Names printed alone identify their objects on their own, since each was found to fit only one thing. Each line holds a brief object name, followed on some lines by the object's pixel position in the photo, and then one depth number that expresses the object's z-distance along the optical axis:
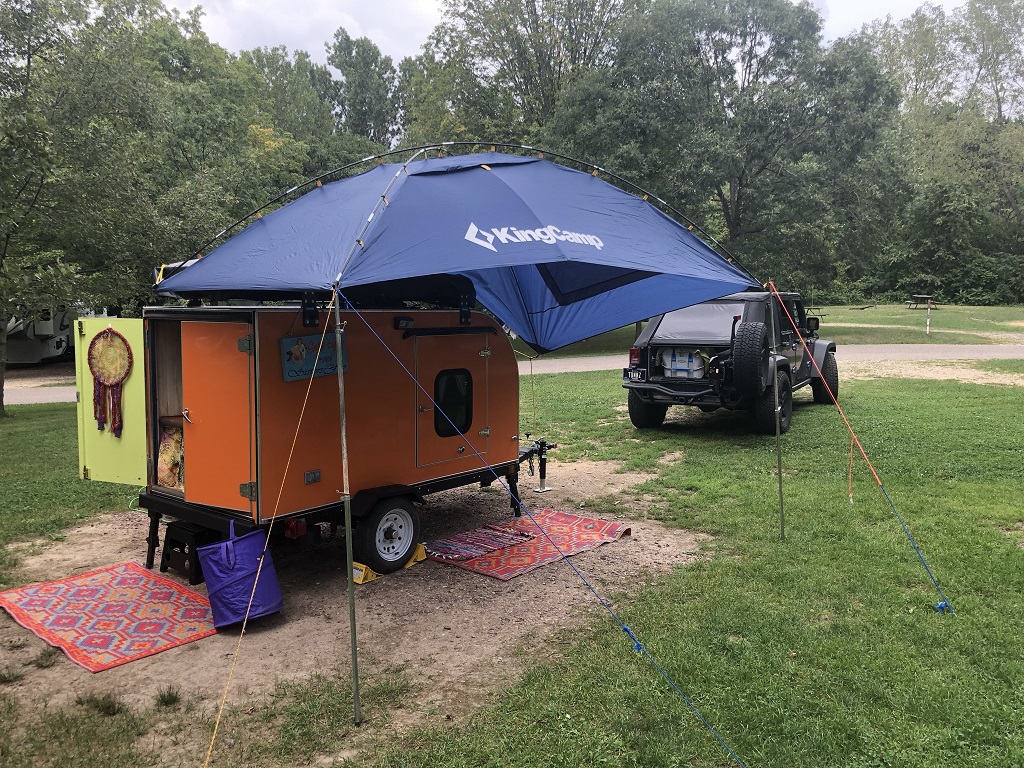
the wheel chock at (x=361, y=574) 5.57
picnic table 39.36
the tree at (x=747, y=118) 23.72
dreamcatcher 5.81
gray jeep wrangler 9.55
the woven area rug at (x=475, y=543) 6.18
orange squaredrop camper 5.14
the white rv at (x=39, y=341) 23.48
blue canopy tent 4.51
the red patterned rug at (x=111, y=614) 4.62
